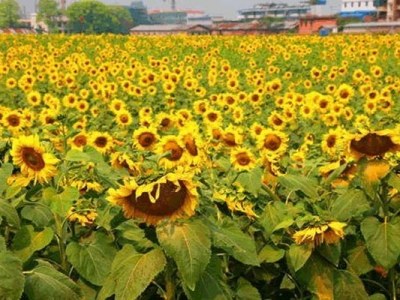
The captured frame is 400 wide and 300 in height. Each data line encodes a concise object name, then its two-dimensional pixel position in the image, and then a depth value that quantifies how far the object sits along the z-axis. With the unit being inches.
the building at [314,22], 3361.2
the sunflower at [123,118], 258.8
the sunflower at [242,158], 151.8
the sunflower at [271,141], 172.2
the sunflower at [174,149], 130.1
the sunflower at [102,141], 167.9
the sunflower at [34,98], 338.0
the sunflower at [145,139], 162.7
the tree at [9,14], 5388.8
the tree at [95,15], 5167.3
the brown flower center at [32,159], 106.3
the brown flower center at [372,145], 103.0
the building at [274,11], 6525.6
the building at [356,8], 5071.4
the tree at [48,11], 5733.3
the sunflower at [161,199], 82.7
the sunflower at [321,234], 93.8
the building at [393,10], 2869.1
